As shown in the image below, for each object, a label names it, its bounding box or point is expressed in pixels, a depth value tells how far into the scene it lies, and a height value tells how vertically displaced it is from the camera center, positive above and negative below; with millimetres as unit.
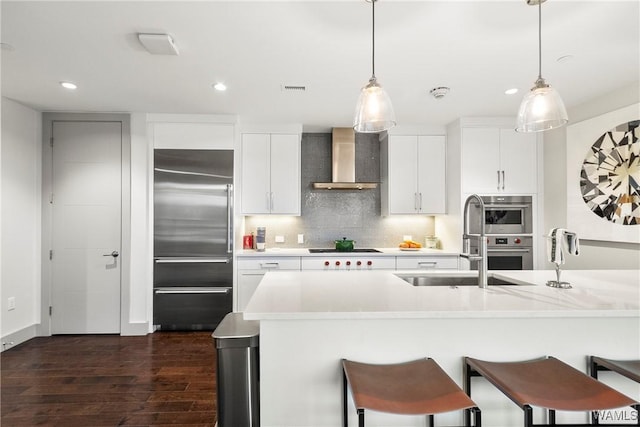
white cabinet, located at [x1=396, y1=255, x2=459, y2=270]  4043 -501
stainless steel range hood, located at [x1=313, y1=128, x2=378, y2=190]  4367 +757
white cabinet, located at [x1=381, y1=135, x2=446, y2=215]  4348 +547
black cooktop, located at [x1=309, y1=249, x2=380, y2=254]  4129 -402
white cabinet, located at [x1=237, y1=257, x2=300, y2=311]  3924 -582
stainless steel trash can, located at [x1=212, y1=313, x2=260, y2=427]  1663 -787
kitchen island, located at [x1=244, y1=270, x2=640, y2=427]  1567 -584
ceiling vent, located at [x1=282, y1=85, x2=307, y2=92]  3074 +1197
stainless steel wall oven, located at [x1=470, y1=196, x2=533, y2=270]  3939 -129
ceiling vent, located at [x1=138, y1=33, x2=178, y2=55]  2199 +1169
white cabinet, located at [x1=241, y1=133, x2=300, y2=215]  4234 +545
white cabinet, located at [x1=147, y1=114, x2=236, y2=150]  3902 +1014
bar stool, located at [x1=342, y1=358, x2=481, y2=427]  1198 -654
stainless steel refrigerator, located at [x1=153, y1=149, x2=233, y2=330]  3846 -251
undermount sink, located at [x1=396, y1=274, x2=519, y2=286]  2355 -424
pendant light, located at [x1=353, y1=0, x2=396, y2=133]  1766 +581
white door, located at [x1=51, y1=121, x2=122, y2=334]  3814 -104
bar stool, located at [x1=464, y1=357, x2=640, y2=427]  1218 -648
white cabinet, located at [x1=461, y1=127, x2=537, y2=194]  4004 +659
